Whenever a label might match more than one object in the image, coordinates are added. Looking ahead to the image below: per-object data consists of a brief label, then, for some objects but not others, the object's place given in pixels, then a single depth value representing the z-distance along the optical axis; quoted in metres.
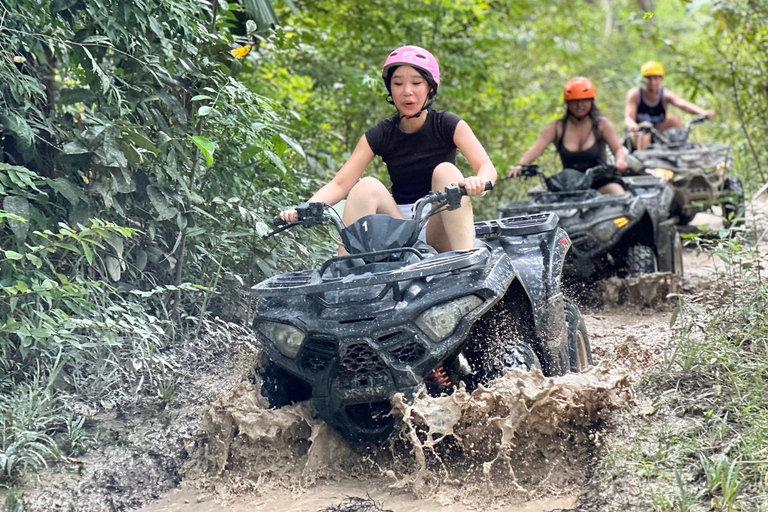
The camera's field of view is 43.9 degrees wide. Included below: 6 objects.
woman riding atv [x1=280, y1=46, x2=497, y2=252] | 4.49
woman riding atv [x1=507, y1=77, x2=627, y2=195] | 8.33
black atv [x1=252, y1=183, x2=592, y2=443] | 3.79
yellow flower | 5.66
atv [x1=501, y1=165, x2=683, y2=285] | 7.61
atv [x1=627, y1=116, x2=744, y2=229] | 9.92
